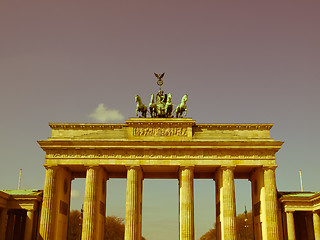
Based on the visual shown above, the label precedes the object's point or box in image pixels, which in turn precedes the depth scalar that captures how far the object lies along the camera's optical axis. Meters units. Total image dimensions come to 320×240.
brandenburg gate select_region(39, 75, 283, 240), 45.12
